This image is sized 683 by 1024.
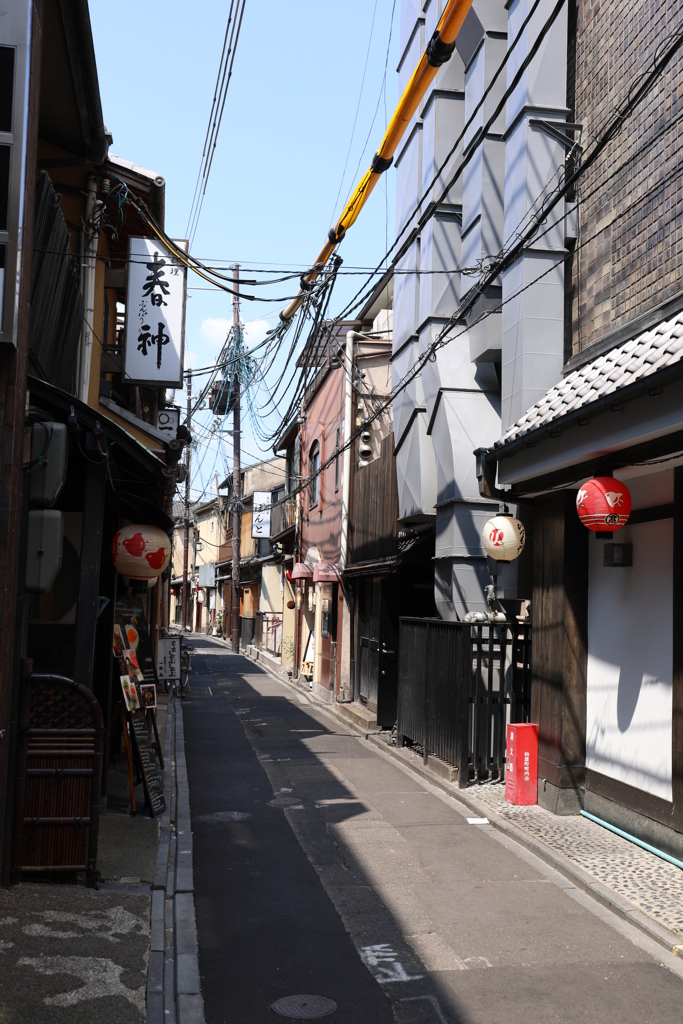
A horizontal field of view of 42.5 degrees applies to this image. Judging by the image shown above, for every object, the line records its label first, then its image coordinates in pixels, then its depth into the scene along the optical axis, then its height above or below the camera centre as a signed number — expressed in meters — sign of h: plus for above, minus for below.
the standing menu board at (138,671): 10.59 -1.25
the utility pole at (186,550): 42.32 +1.76
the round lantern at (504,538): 11.92 +0.63
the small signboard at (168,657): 22.70 -2.10
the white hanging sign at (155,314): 13.91 +4.15
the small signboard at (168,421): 19.58 +3.50
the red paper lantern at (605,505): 9.27 +0.86
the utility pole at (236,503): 37.41 +3.28
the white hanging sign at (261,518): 45.47 +3.15
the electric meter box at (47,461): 7.18 +0.91
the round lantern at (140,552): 11.11 +0.30
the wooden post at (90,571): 8.80 +0.03
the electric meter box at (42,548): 7.14 +0.21
